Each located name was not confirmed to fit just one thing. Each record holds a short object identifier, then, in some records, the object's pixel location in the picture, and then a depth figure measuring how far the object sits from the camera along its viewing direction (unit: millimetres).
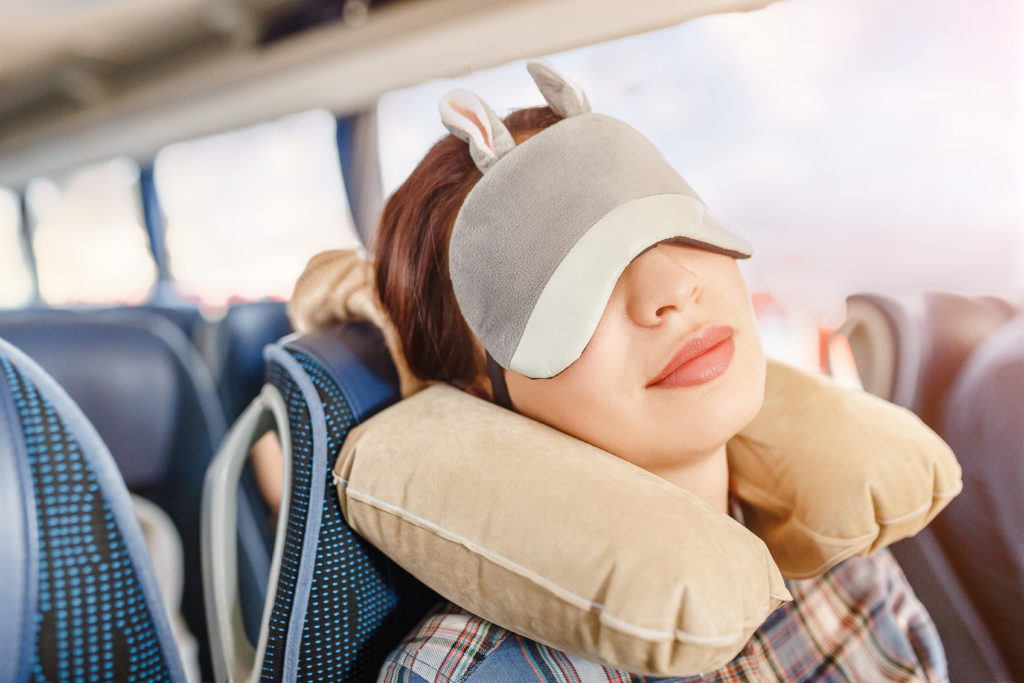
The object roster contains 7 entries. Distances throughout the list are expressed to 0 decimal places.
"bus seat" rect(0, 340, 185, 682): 512
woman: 629
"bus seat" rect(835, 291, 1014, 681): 898
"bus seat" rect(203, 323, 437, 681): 687
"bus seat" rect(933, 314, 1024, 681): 849
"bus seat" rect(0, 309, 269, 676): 806
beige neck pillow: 471
